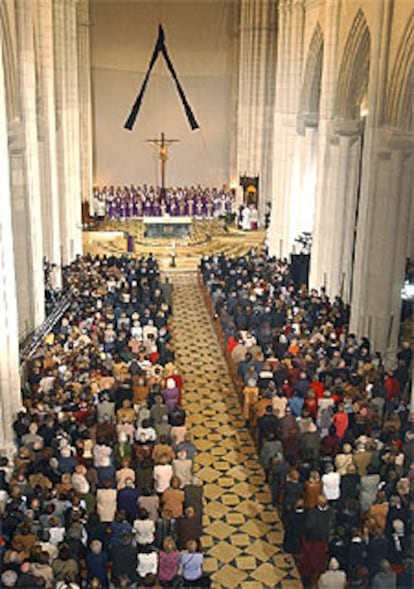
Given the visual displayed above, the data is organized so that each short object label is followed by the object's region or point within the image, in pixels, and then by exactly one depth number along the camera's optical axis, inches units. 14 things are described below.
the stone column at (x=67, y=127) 1043.3
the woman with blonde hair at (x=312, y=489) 443.8
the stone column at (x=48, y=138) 887.7
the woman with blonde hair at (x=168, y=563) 384.2
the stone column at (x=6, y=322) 540.1
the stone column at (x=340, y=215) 870.4
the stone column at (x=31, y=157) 723.4
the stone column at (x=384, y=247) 721.0
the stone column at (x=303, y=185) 1067.3
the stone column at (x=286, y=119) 1055.0
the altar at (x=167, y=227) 1323.8
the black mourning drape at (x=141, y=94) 1349.7
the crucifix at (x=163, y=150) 1552.7
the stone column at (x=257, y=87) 1393.9
